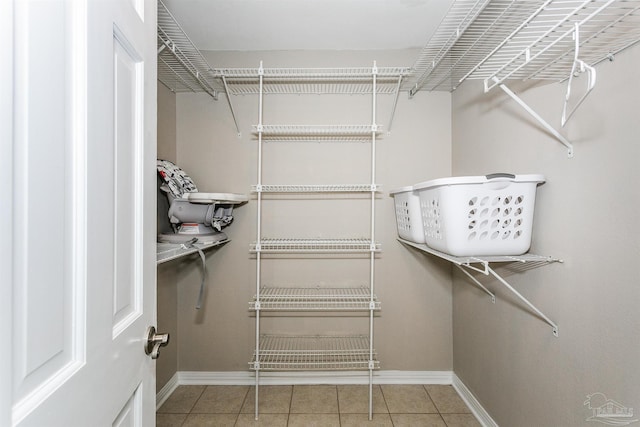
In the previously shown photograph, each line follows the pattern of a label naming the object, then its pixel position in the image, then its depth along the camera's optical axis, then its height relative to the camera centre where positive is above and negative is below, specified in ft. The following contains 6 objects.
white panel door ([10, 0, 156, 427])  1.29 +0.00
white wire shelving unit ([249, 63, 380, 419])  6.39 -0.74
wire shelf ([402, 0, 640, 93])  2.92 +2.15
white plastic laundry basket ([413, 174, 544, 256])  4.02 +0.01
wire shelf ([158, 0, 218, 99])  4.75 +2.73
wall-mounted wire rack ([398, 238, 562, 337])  4.00 -0.61
